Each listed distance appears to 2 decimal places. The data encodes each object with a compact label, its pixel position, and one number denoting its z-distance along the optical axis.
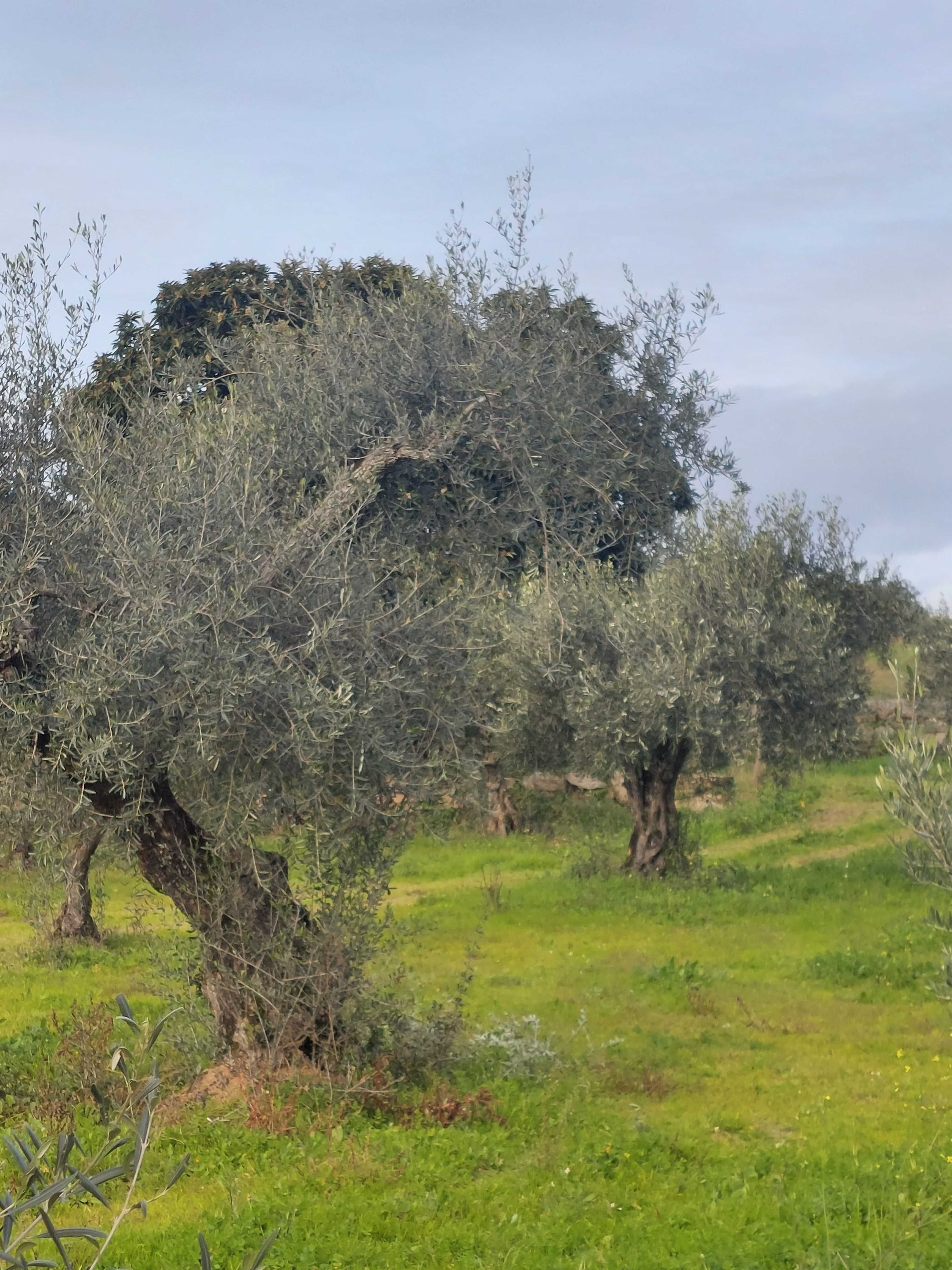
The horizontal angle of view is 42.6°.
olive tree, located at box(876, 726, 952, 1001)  7.32
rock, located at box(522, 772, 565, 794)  34.66
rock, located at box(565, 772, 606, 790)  34.03
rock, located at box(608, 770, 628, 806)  33.62
